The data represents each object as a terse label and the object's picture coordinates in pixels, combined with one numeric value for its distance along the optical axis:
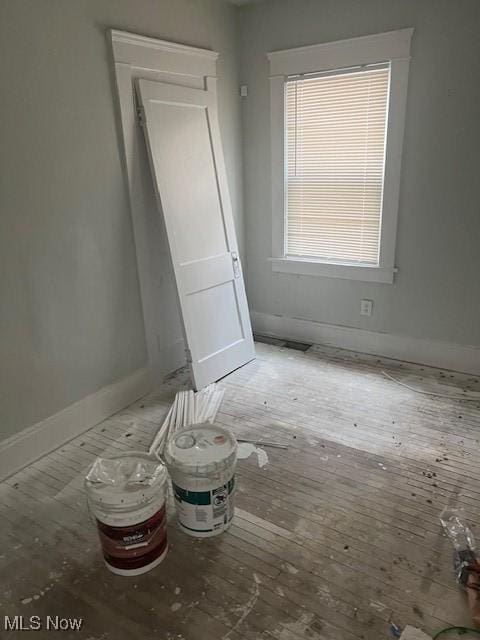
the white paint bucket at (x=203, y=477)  1.85
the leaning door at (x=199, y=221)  2.98
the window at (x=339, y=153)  3.17
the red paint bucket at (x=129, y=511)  1.71
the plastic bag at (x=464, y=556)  1.67
